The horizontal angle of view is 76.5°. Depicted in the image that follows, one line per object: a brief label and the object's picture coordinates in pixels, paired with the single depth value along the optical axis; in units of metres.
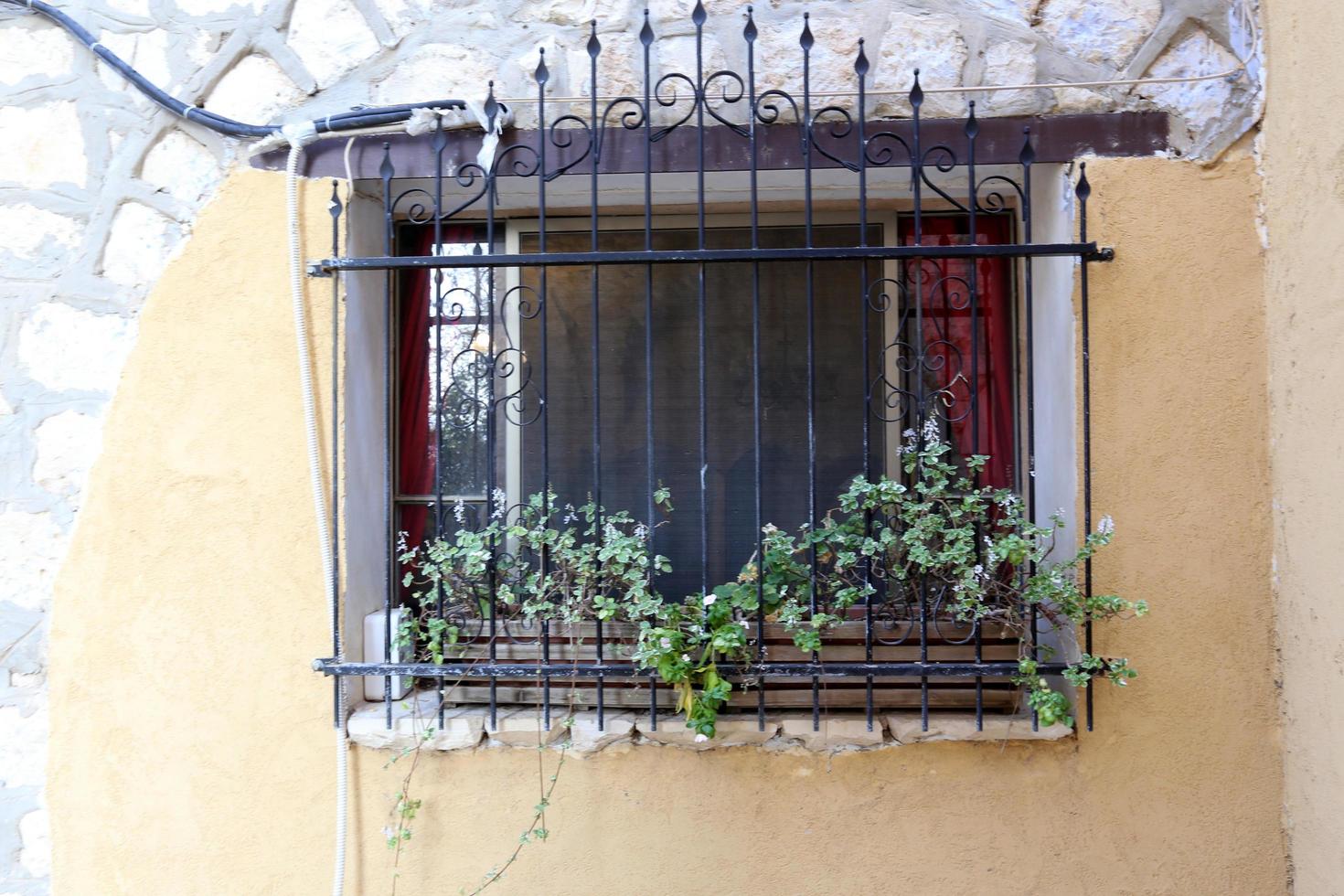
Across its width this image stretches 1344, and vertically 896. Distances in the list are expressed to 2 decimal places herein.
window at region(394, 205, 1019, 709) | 2.67
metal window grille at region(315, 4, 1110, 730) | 2.12
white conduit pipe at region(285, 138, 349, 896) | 2.18
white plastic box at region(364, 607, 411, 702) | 2.31
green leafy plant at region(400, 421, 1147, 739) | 2.02
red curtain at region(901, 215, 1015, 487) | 2.67
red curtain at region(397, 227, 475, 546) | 2.73
